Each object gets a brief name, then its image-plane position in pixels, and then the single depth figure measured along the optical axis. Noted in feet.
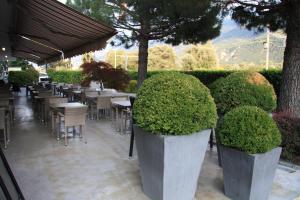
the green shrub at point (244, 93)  16.69
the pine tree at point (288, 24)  24.04
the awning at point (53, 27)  21.40
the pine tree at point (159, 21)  30.04
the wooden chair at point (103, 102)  30.76
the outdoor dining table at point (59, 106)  22.65
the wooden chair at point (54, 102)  24.80
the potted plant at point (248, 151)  12.43
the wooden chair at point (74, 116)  21.42
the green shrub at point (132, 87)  67.46
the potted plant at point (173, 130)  11.78
